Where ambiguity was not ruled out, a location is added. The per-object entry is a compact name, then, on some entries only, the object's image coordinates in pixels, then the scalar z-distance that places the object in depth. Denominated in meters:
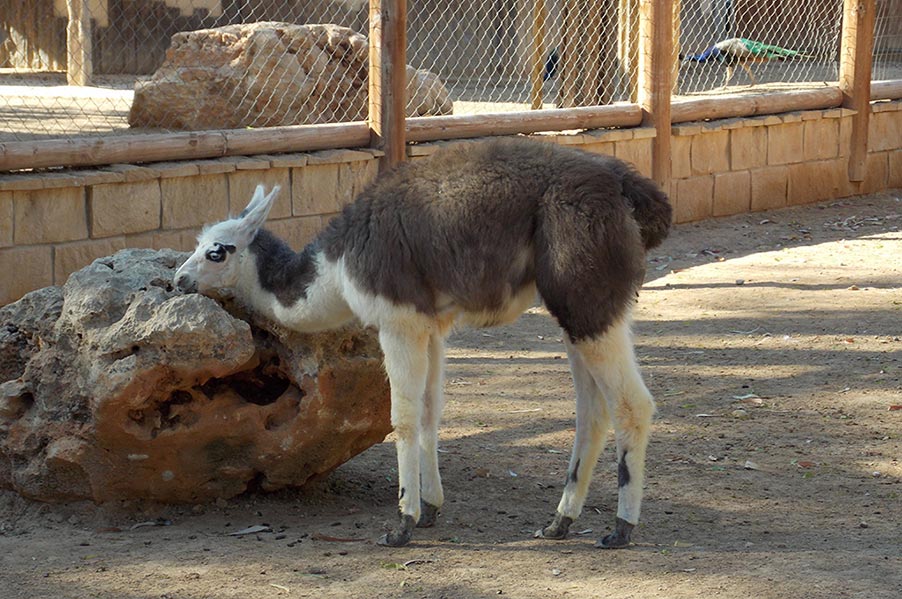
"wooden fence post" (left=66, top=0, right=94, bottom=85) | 16.28
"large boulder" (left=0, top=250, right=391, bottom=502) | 5.06
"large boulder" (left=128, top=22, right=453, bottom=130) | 12.05
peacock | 15.81
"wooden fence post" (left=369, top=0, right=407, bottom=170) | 9.60
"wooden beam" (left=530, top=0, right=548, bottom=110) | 13.08
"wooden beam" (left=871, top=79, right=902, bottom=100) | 13.59
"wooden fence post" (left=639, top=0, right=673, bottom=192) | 11.31
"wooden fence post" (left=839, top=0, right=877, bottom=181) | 13.09
